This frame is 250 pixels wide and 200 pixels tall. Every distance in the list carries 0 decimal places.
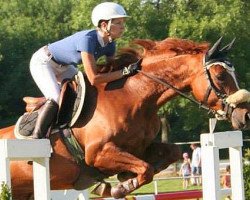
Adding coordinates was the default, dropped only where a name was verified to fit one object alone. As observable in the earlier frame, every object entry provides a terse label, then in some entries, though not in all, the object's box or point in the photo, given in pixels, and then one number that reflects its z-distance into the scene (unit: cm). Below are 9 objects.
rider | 1483
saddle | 1513
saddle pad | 1560
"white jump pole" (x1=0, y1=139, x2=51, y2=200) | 1170
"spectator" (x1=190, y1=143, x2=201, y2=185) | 4187
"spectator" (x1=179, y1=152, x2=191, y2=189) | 4472
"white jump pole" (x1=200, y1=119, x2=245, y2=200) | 1464
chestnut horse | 1457
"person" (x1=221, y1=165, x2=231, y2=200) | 3399
